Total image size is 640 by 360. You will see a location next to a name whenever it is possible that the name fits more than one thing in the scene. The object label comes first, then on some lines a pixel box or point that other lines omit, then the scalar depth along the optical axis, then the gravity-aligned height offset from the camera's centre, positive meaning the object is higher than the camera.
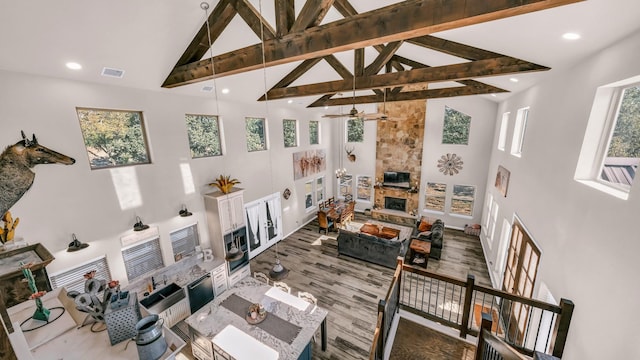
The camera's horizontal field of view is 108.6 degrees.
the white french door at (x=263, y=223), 7.39 -3.03
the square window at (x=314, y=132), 9.92 +0.00
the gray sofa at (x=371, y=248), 6.95 -3.59
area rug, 8.12 -3.61
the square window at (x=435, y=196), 9.62 -2.74
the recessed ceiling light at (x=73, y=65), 3.32 +1.00
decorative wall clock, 9.07 -1.32
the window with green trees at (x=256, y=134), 7.03 -0.04
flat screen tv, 10.17 -2.13
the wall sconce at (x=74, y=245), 3.81 -1.81
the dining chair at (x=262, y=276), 5.16 -3.29
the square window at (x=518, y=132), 5.41 -0.06
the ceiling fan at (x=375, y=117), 5.10 +0.32
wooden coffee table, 7.79 -3.45
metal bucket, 1.79 -1.58
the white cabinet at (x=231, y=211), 5.79 -2.00
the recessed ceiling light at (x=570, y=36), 2.35 +0.94
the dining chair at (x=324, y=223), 9.12 -3.59
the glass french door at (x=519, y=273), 3.81 -2.65
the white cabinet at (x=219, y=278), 5.53 -3.52
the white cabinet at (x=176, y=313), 4.65 -3.67
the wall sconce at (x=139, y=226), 4.57 -1.80
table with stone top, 3.47 -3.17
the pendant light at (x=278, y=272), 3.66 -2.20
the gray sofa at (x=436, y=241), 7.43 -3.53
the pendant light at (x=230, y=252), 3.21 -1.67
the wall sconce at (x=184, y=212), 5.23 -1.77
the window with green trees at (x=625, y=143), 2.15 -0.14
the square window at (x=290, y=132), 8.55 +0.01
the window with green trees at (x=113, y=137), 4.00 -0.05
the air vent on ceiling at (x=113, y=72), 3.64 +0.99
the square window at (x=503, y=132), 6.73 -0.07
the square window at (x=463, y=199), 9.12 -2.72
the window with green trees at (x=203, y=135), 5.50 -0.04
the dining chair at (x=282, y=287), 4.84 -3.24
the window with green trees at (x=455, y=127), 8.79 +0.13
